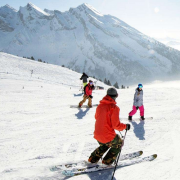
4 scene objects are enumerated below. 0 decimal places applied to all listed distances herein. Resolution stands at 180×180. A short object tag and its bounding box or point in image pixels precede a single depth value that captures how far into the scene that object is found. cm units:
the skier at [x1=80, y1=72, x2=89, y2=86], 1599
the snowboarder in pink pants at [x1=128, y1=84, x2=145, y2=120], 857
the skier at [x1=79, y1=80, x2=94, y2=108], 1122
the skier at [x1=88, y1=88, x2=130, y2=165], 408
